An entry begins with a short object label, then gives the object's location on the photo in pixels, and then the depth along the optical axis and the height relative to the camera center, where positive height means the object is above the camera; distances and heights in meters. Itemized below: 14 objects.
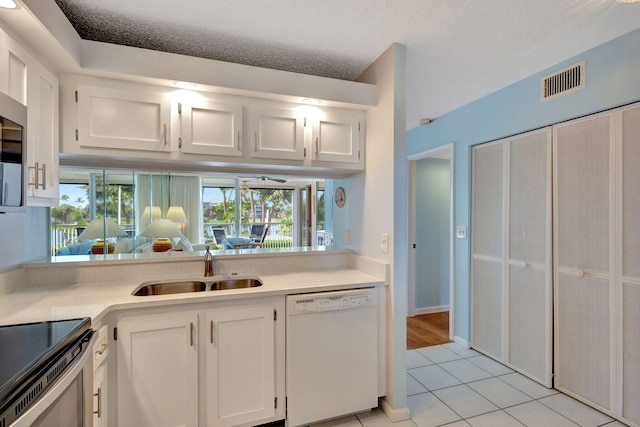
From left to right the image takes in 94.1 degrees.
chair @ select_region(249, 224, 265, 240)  7.30 -0.42
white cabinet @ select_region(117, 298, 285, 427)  1.57 -0.86
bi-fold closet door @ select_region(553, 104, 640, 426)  1.87 -0.32
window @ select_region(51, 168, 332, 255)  4.04 +0.10
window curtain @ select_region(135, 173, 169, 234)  5.04 +0.32
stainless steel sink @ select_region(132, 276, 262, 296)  2.04 -0.52
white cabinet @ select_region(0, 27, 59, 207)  1.32 +0.53
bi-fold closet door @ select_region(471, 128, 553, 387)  2.38 -0.35
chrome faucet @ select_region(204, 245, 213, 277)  2.15 -0.38
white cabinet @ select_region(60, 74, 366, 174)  1.76 +0.57
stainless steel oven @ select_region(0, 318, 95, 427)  0.81 -0.50
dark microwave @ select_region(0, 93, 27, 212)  1.07 +0.22
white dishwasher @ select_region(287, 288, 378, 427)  1.85 -0.92
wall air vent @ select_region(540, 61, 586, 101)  2.12 +0.99
